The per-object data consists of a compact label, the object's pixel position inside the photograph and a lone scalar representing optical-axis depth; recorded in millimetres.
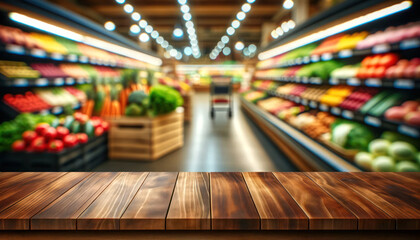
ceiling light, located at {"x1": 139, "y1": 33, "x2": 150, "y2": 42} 14211
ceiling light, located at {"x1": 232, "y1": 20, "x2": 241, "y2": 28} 10195
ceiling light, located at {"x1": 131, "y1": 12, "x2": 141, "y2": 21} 8672
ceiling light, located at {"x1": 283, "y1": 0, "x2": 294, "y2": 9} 7533
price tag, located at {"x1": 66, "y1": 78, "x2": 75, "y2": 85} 5121
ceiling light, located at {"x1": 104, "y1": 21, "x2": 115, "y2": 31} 15064
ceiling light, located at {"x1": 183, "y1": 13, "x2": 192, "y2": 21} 9012
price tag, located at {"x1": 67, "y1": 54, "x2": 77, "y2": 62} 5088
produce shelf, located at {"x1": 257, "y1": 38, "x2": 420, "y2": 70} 2619
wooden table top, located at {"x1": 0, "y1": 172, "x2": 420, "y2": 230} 1063
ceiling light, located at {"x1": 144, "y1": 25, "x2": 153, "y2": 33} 11330
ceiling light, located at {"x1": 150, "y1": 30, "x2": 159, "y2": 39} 13016
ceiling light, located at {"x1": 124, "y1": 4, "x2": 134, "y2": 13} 7879
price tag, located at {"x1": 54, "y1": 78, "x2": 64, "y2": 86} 4777
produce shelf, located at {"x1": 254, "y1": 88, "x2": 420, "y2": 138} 2407
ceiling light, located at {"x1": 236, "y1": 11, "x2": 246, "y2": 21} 8730
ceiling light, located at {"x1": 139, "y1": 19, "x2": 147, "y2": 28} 10148
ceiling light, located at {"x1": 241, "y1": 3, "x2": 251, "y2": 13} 7807
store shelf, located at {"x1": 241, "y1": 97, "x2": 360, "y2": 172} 2946
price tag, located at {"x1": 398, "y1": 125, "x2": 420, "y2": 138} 2322
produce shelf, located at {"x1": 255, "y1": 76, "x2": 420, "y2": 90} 2576
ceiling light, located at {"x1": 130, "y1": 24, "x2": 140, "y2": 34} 11978
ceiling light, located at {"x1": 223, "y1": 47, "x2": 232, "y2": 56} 31628
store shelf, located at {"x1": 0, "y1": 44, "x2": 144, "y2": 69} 3770
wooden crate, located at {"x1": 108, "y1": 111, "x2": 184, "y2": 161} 4293
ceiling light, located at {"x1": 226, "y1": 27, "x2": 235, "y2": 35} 11775
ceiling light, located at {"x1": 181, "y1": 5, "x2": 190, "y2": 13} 7996
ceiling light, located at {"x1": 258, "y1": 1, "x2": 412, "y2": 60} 2941
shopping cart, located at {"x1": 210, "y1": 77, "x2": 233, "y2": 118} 9609
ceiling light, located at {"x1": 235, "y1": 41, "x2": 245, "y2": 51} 20973
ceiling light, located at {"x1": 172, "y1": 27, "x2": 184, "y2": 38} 11906
